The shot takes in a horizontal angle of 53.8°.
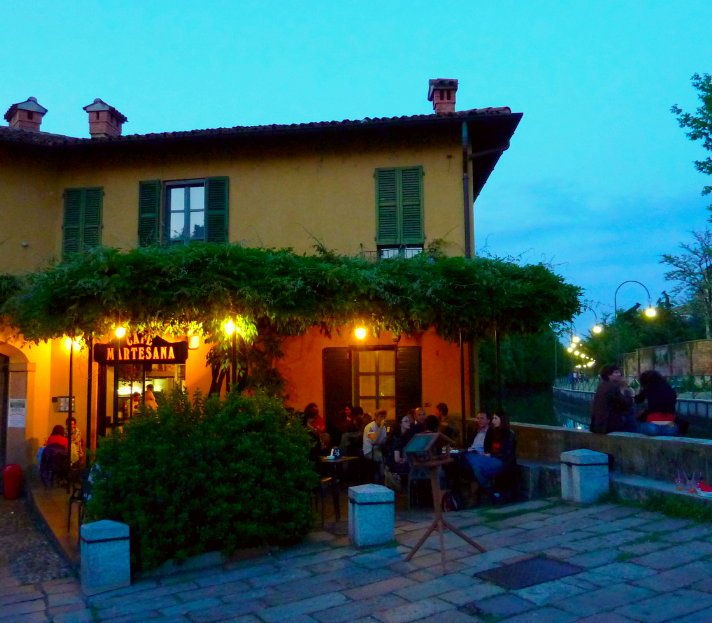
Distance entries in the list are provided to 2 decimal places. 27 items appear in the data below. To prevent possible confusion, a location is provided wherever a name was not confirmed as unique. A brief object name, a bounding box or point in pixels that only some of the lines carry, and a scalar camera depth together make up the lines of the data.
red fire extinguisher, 10.52
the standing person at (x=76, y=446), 10.60
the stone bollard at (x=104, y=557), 5.62
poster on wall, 11.31
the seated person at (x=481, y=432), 8.70
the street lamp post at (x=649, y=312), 31.76
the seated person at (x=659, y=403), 7.93
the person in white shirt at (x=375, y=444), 9.49
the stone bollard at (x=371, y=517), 6.19
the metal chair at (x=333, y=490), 7.13
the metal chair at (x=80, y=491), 7.02
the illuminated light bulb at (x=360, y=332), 10.48
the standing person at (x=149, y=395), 12.03
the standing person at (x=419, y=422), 8.87
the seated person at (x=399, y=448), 8.54
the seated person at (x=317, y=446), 8.16
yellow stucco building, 11.84
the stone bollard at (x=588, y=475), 7.07
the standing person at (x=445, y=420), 9.74
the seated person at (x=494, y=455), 7.95
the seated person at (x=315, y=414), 10.62
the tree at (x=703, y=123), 20.03
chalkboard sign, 5.41
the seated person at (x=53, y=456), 10.09
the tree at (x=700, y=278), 34.72
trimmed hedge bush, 5.97
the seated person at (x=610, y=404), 7.90
